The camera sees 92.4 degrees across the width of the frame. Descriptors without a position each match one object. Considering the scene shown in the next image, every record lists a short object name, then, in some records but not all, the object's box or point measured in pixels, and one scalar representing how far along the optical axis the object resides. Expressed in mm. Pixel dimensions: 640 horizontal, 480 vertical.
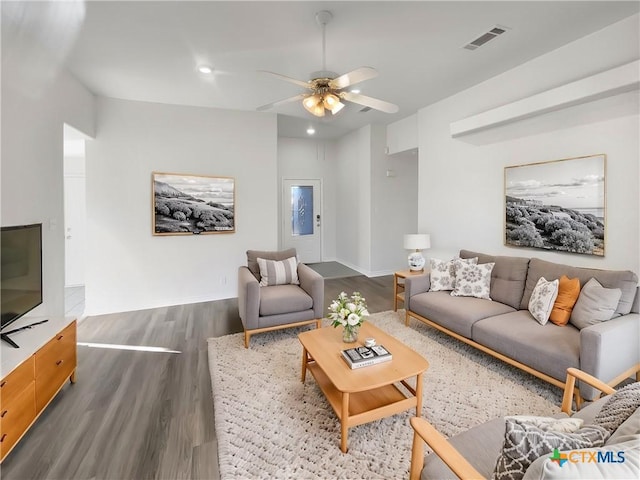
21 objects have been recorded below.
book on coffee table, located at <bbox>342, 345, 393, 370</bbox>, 2010
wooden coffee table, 1810
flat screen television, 1975
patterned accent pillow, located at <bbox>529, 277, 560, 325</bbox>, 2566
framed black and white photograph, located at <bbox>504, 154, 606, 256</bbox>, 2781
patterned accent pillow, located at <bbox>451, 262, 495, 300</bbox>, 3252
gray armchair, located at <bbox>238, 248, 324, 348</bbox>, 3080
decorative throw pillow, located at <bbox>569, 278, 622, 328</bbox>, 2277
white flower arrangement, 2236
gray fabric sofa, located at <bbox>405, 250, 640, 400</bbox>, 2043
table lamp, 4148
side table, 3990
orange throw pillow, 2507
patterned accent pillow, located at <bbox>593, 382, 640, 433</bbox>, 1016
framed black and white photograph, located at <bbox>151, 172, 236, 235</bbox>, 4359
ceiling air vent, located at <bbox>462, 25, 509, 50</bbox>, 2625
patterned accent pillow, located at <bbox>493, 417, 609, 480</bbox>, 877
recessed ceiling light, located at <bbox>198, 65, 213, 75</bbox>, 3229
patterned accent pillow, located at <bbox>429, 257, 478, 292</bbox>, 3508
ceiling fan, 2410
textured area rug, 1711
